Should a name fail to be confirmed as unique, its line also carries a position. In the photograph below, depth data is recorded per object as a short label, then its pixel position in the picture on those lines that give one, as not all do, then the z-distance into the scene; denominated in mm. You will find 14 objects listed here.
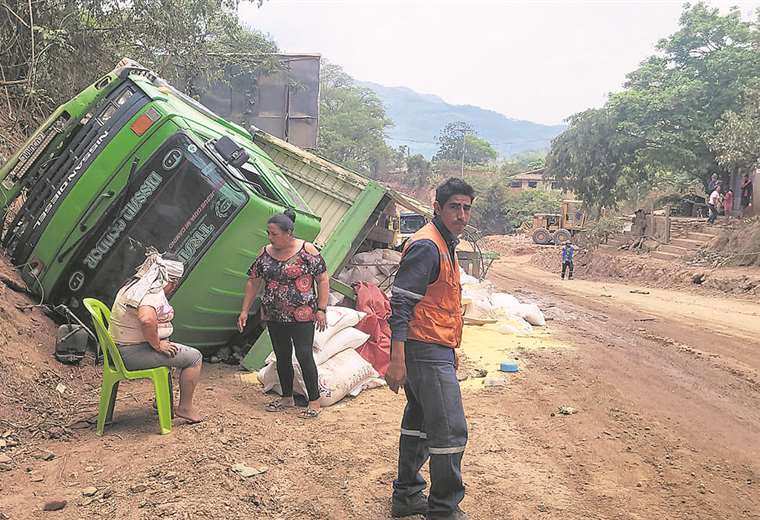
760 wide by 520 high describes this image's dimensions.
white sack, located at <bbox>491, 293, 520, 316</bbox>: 9859
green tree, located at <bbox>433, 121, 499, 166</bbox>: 78812
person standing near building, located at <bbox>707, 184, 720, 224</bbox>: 21469
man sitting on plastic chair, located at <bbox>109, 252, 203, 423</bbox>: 4180
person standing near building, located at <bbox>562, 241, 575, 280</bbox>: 22047
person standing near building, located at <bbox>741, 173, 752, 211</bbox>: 22000
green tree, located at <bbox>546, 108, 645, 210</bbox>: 25547
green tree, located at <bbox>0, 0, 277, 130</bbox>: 8508
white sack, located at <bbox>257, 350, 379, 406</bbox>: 5371
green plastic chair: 4203
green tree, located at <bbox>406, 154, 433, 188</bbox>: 65125
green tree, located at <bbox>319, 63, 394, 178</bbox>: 55250
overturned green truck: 5457
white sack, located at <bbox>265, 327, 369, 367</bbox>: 5625
